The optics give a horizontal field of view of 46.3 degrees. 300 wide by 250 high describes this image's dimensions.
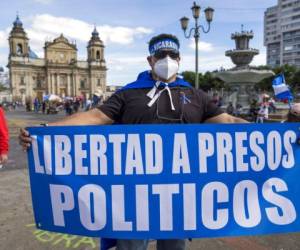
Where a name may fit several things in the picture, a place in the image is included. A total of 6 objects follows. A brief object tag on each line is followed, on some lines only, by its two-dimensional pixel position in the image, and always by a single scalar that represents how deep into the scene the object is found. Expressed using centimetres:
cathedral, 9394
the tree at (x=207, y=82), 8138
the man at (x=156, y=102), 251
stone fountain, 2078
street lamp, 1485
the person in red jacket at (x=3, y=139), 483
